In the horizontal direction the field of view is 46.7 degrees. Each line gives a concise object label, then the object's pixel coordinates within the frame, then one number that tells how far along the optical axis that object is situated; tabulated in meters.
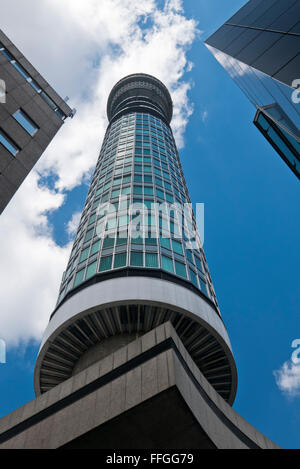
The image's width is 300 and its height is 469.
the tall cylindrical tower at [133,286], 22.89
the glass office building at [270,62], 11.88
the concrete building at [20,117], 20.88
